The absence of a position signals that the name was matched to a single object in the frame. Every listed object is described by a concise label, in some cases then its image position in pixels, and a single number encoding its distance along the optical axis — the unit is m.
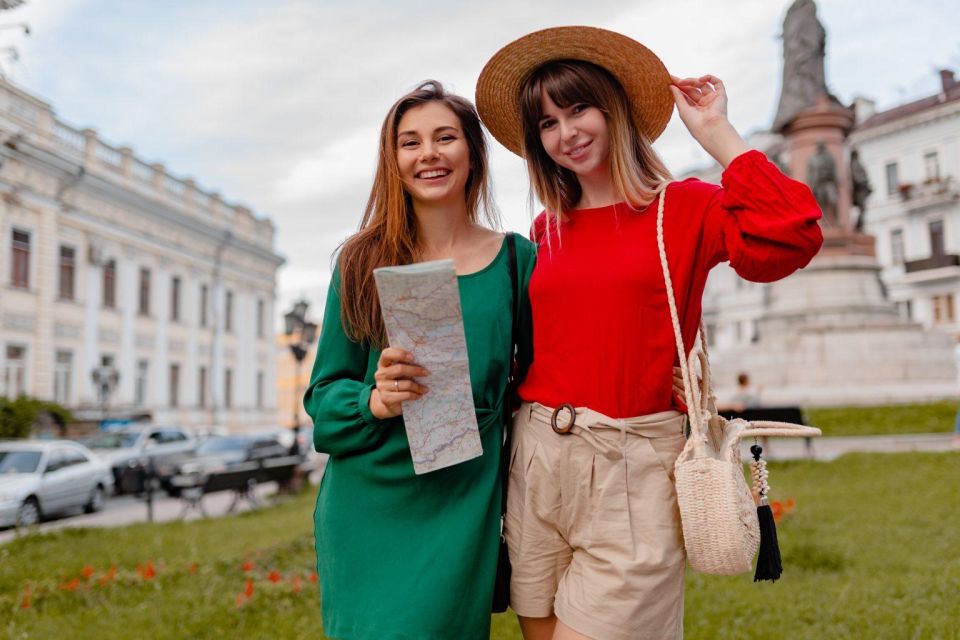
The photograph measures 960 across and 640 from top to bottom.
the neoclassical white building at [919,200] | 41.88
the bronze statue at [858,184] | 18.50
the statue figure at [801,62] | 19.11
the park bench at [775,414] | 10.90
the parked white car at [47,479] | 12.37
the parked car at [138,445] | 18.16
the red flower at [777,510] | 6.95
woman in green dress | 2.21
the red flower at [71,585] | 6.02
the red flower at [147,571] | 6.39
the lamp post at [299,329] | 19.06
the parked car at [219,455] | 17.75
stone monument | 17.08
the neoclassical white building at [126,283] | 27.53
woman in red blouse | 2.12
